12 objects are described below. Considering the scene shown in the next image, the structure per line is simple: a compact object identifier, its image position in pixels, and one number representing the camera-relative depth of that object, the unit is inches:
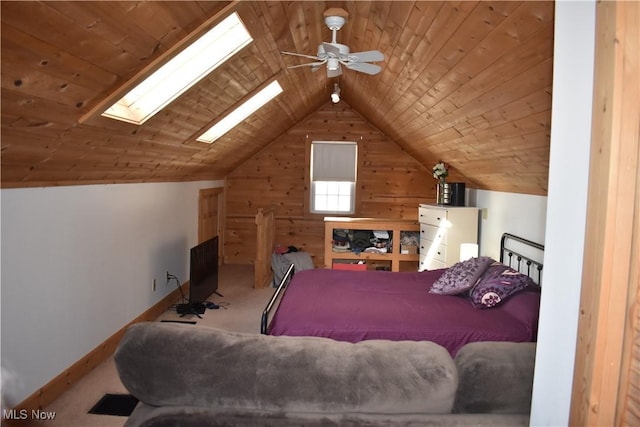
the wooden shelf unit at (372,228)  245.3
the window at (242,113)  179.5
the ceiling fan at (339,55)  106.9
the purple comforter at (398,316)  108.5
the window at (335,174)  284.5
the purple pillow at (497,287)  124.1
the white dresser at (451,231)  202.5
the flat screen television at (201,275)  181.2
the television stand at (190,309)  189.2
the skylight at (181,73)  112.7
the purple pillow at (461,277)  134.7
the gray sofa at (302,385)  60.7
